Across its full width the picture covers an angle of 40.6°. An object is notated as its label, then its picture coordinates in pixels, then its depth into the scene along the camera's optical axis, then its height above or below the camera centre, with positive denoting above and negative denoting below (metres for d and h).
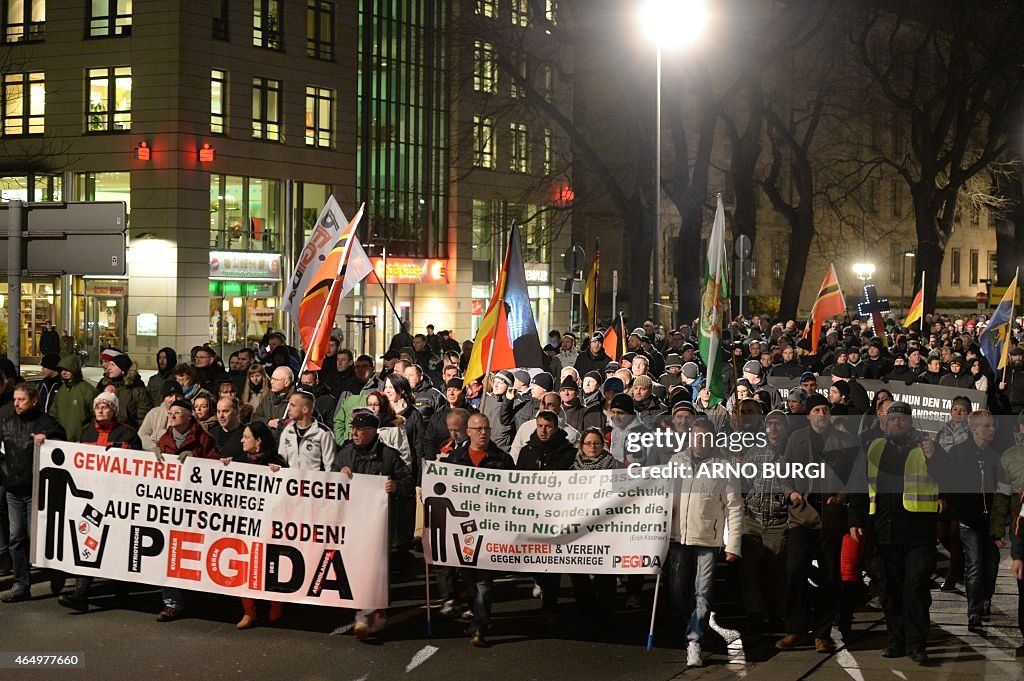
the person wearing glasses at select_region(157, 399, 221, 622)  10.17 -0.85
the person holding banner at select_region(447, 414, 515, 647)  9.73 -0.93
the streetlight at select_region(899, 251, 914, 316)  77.30 +3.19
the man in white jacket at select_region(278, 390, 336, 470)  10.55 -0.85
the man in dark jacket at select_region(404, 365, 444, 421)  14.04 -0.61
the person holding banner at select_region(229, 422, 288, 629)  10.01 -0.87
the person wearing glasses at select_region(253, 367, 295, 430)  13.40 -0.67
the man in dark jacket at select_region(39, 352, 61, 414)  13.61 -0.55
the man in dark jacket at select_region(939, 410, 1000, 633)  10.30 -1.28
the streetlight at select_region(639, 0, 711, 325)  31.69 +7.90
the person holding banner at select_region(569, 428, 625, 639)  10.04 -1.84
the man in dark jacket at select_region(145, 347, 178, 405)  15.31 -0.46
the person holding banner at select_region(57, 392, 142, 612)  10.38 -0.82
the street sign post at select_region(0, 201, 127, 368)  12.16 +0.79
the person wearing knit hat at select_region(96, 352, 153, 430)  13.71 -0.60
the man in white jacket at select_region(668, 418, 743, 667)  9.52 -1.30
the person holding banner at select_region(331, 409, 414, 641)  10.16 -0.93
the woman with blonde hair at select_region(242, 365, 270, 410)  15.15 -0.58
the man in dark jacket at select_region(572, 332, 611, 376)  20.27 -0.36
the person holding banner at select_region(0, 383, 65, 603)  10.62 -1.05
